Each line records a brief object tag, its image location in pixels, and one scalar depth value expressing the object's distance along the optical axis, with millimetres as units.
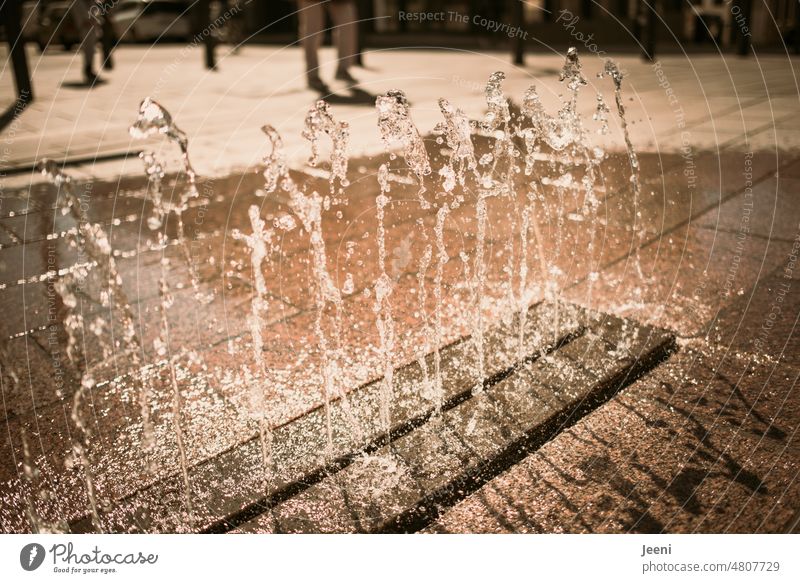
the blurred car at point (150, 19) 21578
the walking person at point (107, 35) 14027
